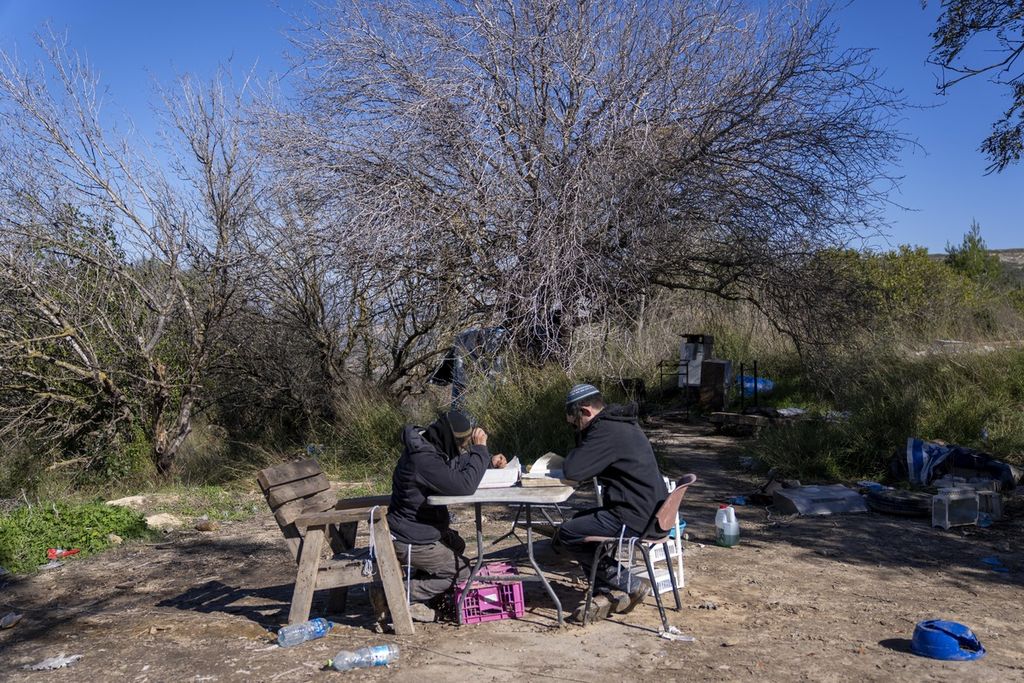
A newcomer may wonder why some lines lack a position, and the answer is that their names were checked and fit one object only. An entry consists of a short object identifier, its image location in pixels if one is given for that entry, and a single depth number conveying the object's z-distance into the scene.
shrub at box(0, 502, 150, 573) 7.68
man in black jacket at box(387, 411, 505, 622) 5.52
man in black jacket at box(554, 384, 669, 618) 5.41
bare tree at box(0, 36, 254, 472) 11.54
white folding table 5.33
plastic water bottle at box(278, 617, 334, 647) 5.25
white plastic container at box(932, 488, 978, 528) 7.60
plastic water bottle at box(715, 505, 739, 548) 7.17
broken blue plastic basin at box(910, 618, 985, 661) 4.73
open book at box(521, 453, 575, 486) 5.70
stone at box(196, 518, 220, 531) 8.84
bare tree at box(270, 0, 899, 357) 10.79
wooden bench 5.40
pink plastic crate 5.58
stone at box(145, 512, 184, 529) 8.95
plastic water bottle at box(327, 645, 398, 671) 4.84
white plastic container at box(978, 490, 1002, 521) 7.88
